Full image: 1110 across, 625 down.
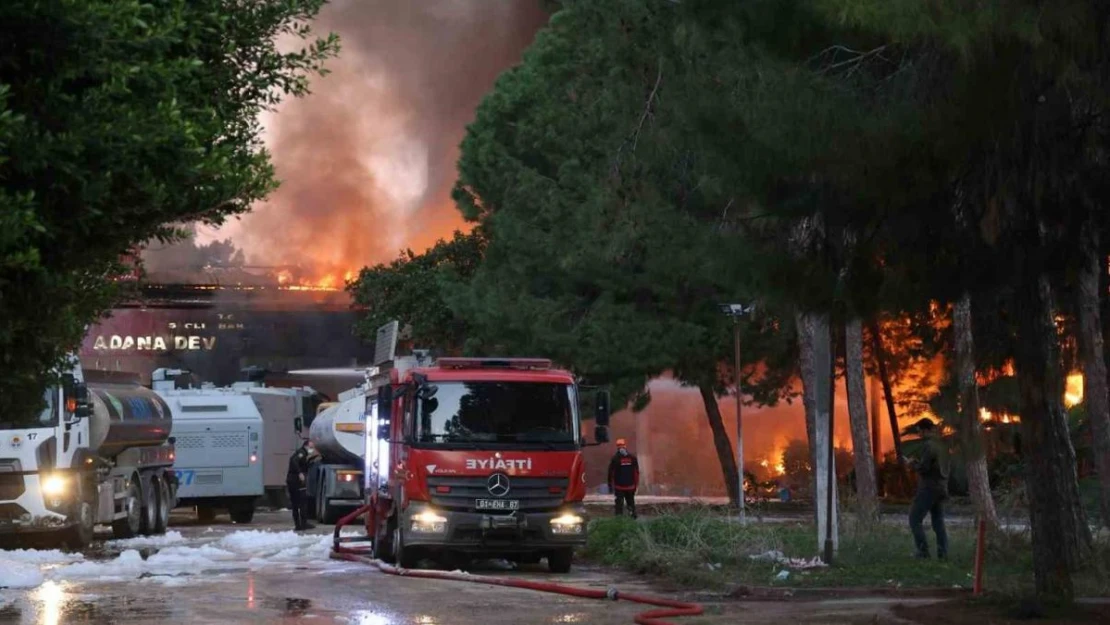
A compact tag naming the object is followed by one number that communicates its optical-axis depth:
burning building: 71.31
